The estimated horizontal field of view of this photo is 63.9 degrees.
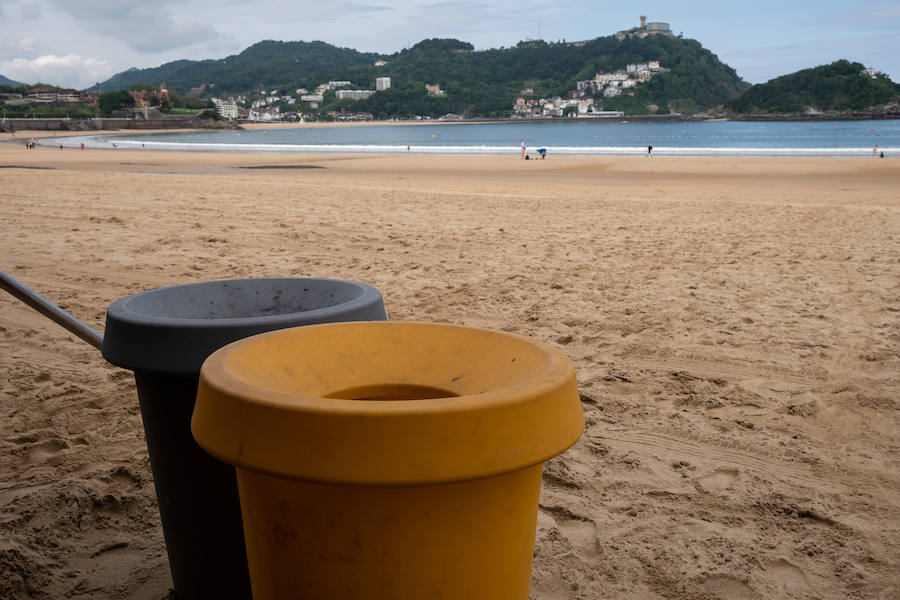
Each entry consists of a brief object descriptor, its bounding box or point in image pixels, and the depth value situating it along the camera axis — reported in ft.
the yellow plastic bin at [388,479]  3.32
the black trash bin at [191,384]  5.11
